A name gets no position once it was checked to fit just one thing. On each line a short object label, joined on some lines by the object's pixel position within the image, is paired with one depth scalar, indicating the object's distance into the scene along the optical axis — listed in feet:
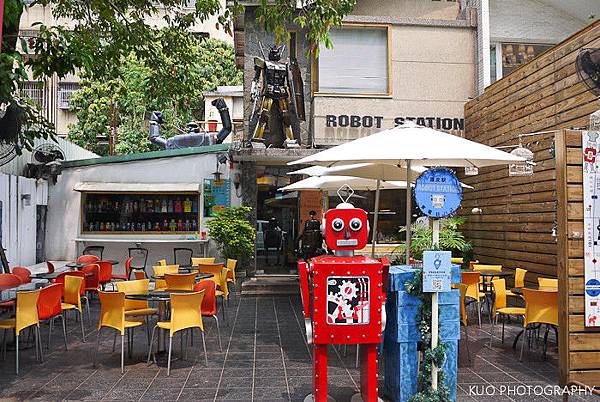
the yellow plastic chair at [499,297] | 22.14
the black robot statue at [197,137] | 48.29
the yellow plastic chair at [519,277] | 26.76
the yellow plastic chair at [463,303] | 21.06
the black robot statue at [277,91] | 38.81
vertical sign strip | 16.25
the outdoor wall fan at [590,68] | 17.77
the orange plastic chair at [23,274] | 26.16
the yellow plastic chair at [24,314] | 18.43
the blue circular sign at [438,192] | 14.29
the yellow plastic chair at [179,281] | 23.36
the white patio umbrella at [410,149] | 14.90
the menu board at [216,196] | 42.78
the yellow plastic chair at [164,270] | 26.66
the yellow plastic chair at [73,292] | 23.22
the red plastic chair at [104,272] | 30.96
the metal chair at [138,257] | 41.24
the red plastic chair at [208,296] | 21.38
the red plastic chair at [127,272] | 32.19
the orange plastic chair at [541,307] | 19.11
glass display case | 43.83
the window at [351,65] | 39.73
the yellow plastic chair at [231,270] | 31.23
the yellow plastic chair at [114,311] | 18.63
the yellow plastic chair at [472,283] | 24.44
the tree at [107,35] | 18.41
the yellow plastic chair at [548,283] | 22.63
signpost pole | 14.15
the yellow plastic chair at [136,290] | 20.70
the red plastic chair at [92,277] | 28.66
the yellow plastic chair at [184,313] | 18.34
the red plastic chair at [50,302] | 19.93
